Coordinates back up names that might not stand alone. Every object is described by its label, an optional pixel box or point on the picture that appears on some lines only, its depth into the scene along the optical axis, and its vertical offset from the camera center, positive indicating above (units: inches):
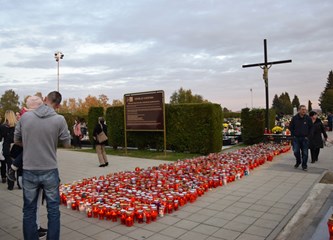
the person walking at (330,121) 1051.7 +0.7
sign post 502.3 +23.7
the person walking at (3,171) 300.0 -48.4
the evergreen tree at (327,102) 2755.9 +197.6
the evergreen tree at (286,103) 4264.3 +307.7
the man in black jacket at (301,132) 331.9 -12.2
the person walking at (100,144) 390.9 -26.6
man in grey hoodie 128.1 -16.4
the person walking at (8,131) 264.4 -4.4
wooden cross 604.8 +116.2
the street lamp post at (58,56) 1280.8 +316.1
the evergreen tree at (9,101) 3246.1 +301.9
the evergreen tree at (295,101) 4982.8 +369.7
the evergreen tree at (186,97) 2495.1 +246.4
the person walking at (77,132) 687.5 -17.2
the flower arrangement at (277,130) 637.2 -18.0
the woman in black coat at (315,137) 381.7 -21.2
